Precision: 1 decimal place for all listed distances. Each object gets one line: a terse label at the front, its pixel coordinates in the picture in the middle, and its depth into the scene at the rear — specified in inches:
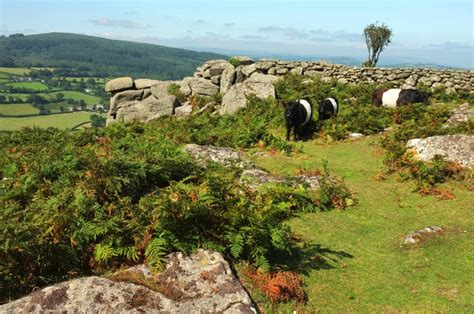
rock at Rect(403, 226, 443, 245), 410.3
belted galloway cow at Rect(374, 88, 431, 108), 974.4
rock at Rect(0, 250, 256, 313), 262.2
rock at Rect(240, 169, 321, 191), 510.9
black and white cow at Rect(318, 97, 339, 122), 924.0
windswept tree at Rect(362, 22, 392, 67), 1606.8
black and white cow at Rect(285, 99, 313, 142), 845.8
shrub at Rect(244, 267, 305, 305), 312.4
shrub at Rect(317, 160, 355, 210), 497.7
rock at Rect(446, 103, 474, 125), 807.1
